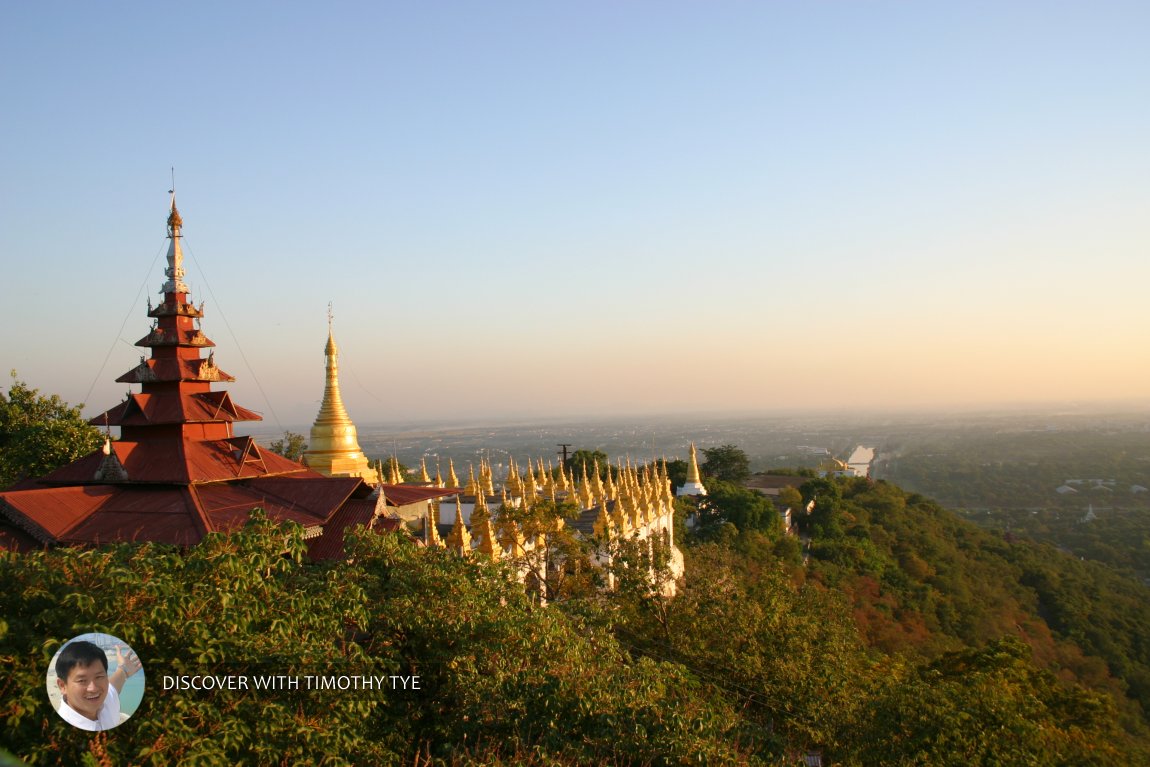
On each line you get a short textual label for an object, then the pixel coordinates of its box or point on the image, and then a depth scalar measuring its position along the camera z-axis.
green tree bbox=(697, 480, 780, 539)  47.91
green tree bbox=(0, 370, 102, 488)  27.00
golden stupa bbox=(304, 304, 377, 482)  27.28
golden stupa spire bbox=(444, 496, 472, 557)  19.09
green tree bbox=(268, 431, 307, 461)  59.84
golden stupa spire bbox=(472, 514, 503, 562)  20.23
